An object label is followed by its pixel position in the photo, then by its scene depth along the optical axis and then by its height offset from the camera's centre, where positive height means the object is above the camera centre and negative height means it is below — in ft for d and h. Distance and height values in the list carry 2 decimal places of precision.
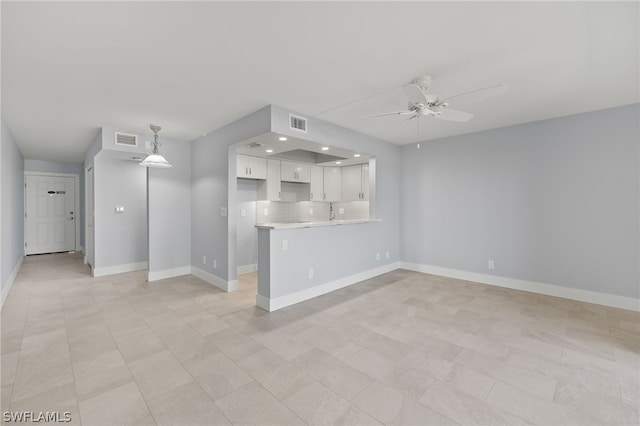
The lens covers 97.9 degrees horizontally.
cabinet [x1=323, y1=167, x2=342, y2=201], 21.65 +2.08
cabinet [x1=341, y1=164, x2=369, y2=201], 20.17 +2.18
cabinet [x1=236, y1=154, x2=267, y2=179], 17.25 +2.87
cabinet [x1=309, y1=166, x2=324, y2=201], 20.98 +2.16
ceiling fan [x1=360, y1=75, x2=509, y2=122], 8.02 +3.55
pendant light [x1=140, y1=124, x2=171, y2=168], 13.50 +2.46
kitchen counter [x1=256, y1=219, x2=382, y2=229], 11.81 -0.61
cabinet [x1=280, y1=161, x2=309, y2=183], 19.57 +2.86
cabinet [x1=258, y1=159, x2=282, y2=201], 18.78 +1.85
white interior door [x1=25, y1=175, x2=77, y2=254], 24.70 -0.17
